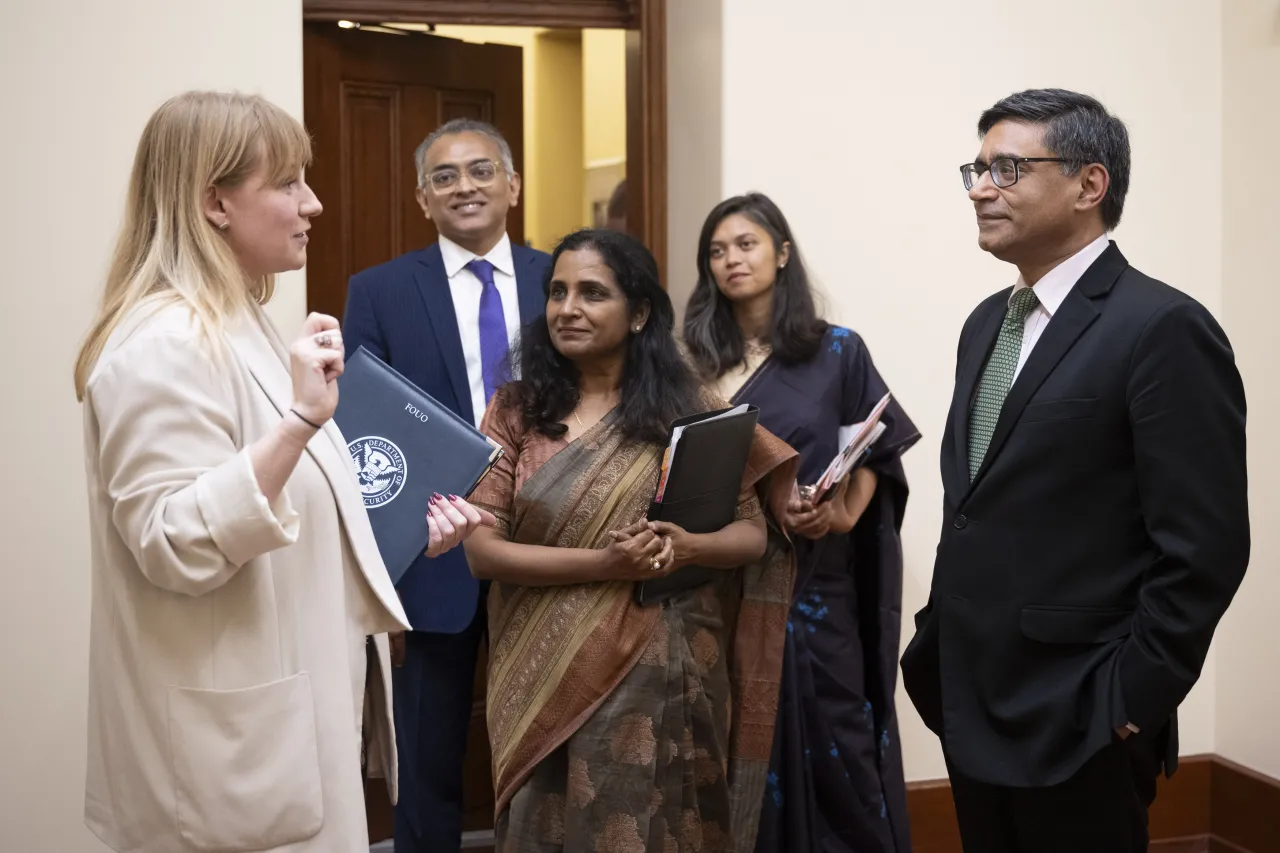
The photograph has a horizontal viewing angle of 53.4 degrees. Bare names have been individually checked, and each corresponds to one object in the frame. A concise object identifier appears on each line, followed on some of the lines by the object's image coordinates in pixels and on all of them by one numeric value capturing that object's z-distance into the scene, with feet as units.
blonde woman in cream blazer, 4.91
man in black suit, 5.99
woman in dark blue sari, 9.82
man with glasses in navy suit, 9.68
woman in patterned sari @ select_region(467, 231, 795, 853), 8.03
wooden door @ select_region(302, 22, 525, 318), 12.39
